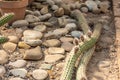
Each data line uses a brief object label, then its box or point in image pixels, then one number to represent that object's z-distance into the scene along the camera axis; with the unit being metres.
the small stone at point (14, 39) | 2.14
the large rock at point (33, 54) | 1.97
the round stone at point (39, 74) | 1.80
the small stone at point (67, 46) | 2.12
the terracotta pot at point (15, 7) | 2.33
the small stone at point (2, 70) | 1.81
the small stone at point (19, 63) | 1.91
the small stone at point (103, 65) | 1.97
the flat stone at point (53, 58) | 1.98
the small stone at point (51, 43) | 2.14
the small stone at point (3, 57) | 1.92
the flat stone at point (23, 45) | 2.10
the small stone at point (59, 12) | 2.59
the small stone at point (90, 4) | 2.79
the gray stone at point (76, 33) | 2.28
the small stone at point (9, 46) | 2.06
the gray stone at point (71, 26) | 2.36
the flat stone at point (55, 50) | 2.07
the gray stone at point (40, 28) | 2.32
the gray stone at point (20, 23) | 2.34
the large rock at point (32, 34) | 2.19
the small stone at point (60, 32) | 2.28
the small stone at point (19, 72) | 1.82
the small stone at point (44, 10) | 2.61
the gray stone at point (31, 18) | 2.43
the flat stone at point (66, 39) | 2.22
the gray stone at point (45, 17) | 2.50
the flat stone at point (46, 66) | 1.90
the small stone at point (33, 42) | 2.10
